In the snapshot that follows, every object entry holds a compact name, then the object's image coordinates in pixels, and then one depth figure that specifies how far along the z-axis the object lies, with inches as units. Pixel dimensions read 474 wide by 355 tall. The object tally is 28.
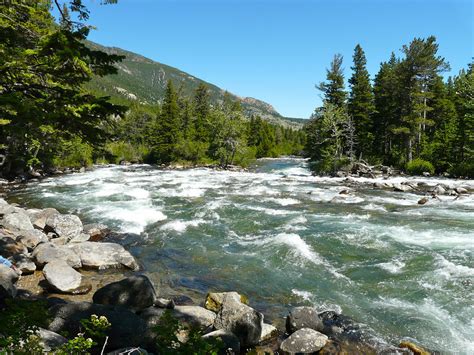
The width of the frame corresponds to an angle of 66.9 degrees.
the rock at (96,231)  547.9
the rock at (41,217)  574.0
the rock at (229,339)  259.0
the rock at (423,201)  812.3
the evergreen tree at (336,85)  1740.9
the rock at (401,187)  1038.8
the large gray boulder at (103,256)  436.8
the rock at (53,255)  412.2
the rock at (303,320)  298.9
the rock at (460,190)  966.1
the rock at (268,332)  294.4
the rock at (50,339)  197.9
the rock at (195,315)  295.7
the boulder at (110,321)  240.7
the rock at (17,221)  529.0
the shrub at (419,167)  1452.1
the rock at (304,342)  272.5
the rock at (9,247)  417.3
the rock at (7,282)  275.6
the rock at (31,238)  467.2
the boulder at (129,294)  307.9
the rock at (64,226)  542.2
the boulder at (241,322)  283.9
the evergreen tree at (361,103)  1771.7
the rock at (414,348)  269.6
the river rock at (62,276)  358.9
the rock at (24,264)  388.9
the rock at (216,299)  322.3
